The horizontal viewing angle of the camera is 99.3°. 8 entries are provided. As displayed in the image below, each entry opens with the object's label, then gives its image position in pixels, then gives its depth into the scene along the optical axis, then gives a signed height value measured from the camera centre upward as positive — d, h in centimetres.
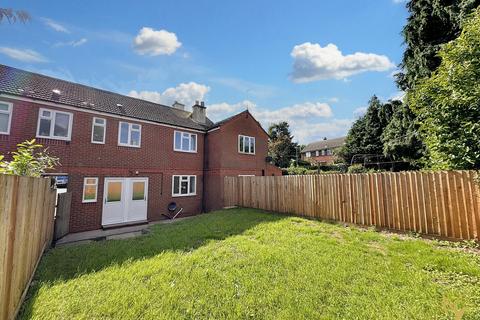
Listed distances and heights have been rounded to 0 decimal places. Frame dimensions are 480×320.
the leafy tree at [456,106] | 591 +218
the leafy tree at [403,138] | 1413 +283
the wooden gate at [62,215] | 733 -138
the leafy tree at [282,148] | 3850 +549
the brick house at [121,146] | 936 +183
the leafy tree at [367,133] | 2536 +567
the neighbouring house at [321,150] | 5027 +703
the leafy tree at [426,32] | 1152 +893
